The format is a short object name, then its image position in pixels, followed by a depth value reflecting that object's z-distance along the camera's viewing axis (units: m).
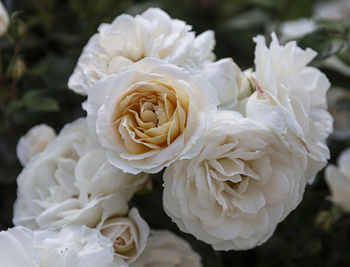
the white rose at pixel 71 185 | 0.49
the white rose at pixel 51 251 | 0.43
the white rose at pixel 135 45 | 0.50
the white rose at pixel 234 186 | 0.45
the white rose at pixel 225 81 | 0.48
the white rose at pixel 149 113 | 0.43
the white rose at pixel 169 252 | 0.54
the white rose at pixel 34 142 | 0.58
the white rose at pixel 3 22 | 0.62
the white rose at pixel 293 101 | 0.44
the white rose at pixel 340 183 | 0.67
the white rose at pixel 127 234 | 0.49
